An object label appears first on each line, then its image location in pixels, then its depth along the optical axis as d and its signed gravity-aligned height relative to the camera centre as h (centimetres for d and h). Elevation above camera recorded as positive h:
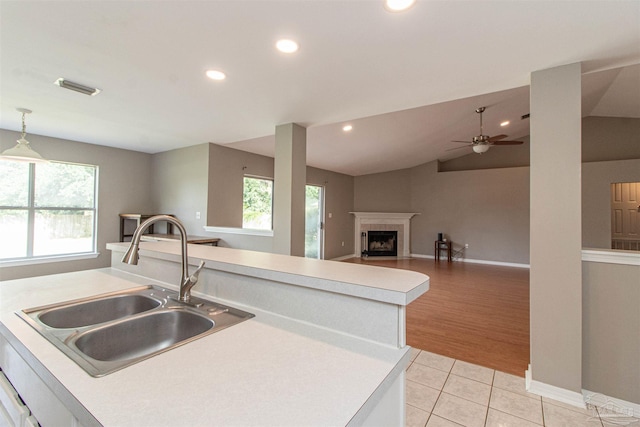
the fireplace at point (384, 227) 805 -24
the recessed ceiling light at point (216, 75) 218 +112
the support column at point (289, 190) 334 +33
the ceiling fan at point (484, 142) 480 +135
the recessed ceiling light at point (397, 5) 142 +109
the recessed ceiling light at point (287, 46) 177 +111
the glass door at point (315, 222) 689 -10
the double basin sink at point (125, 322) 98 -44
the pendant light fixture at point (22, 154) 270 +59
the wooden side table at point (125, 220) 462 -11
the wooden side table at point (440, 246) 760 -73
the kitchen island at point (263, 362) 64 -42
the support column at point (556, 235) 193 -10
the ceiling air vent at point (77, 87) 234 +110
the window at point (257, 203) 514 +27
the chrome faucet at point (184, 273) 128 -27
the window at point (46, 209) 376 +8
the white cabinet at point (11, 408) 89 -64
